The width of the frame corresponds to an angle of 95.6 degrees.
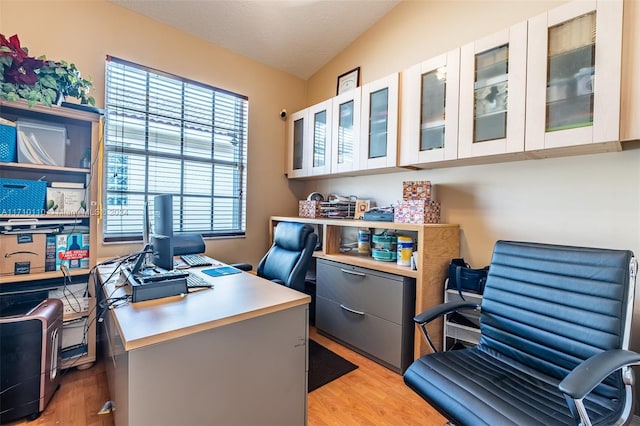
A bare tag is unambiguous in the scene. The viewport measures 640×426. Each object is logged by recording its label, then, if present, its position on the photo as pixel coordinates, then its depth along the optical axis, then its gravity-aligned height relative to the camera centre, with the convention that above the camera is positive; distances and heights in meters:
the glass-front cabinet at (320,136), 2.98 +0.78
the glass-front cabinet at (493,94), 1.74 +0.77
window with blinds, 2.45 +0.53
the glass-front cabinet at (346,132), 2.69 +0.75
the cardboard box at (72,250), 1.96 -0.31
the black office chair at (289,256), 2.08 -0.36
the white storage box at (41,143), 1.86 +0.41
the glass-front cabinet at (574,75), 1.45 +0.75
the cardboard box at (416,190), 2.29 +0.17
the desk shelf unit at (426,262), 2.02 -0.40
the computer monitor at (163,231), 1.49 -0.13
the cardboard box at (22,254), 1.78 -0.31
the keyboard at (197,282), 1.55 -0.42
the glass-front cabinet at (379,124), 2.38 +0.75
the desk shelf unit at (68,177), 1.85 +0.19
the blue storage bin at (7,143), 1.76 +0.37
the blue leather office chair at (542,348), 1.02 -0.54
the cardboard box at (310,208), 3.03 +0.01
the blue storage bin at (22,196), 1.79 +0.05
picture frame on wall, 3.05 +1.40
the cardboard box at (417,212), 2.19 +0.00
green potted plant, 1.66 +0.78
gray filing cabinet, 2.09 -0.80
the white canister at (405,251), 2.20 -0.30
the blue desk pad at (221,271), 1.87 -0.43
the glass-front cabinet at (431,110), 2.04 +0.76
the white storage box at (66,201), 1.95 +0.03
